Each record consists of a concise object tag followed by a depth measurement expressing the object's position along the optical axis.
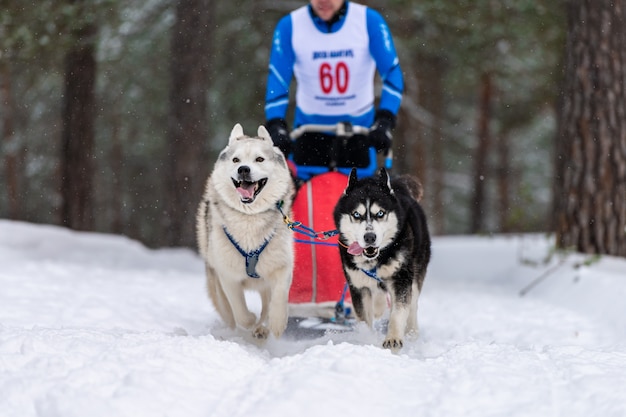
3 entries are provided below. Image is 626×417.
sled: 10.23
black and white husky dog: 8.25
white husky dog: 8.58
